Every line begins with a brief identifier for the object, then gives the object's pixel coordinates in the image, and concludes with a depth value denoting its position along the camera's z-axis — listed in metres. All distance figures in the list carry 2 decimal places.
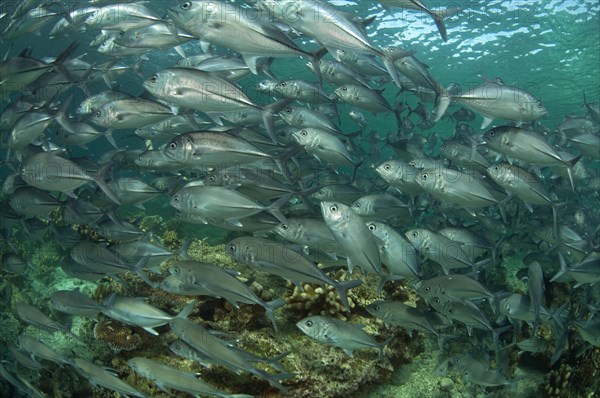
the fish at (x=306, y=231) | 4.60
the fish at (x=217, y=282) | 3.94
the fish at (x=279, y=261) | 3.83
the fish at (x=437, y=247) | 5.00
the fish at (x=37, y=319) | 4.69
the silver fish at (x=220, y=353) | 3.62
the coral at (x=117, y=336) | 5.01
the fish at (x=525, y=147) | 5.08
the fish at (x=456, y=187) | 5.08
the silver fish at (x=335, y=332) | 4.16
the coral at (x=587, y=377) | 6.05
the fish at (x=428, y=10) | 4.51
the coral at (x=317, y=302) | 5.55
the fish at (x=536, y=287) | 4.68
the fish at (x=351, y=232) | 3.56
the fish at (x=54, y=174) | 4.77
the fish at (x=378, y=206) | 5.58
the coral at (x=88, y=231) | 8.46
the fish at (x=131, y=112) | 4.96
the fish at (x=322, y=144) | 5.64
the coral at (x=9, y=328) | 6.11
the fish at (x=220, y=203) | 4.25
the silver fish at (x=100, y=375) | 4.02
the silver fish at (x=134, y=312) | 4.13
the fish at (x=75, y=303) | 4.51
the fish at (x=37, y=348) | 4.54
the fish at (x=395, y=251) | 4.45
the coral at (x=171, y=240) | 8.13
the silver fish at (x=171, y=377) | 3.67
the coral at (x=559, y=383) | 5.89
